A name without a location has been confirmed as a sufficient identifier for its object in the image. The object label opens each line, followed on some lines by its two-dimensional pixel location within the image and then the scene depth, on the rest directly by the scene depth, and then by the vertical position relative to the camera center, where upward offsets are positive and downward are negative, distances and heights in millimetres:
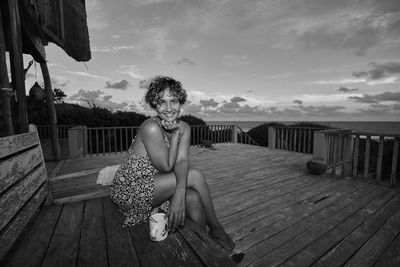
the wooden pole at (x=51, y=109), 5696 +241
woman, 1328 -449
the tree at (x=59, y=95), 17866 +2120
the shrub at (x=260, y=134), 12719 -1205
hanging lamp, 5523 +729
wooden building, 2648 +1785
